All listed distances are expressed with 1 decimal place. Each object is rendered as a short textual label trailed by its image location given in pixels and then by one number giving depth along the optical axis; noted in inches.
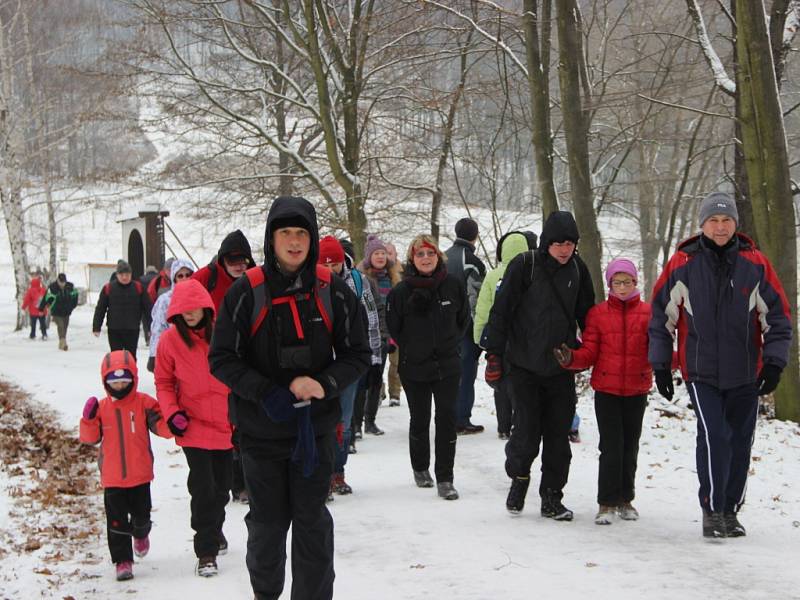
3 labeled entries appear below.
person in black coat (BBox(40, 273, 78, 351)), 916.1
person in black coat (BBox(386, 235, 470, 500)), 292.7
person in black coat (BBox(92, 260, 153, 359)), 581.6
